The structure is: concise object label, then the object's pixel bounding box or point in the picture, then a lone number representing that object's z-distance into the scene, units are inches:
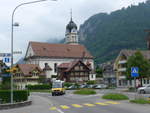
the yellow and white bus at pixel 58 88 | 1051.3
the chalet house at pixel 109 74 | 2149.3
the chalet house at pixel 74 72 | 2116.8
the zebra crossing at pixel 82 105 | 482.7
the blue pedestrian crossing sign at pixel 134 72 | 521.4
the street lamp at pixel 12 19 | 495.6
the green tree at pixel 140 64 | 1228.4
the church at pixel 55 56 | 2223.7
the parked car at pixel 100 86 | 1610.5
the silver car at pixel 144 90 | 886.6
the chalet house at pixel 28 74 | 1942.3
